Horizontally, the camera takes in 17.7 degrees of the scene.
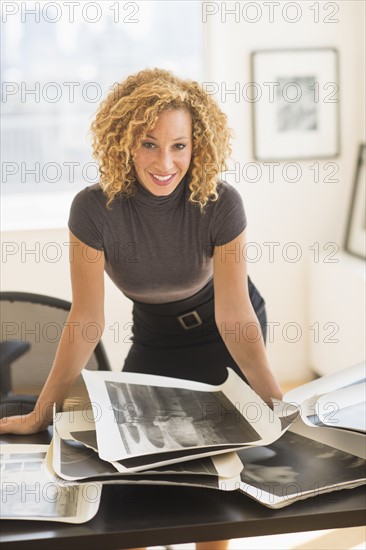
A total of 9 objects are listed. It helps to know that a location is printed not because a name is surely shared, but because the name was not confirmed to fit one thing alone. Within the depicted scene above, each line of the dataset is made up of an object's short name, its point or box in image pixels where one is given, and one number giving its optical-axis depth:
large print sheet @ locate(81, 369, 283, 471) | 1.85
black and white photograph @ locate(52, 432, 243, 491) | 1.80
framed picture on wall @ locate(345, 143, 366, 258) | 4.78
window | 4.78
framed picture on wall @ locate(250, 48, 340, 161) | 4.77
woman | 2.37
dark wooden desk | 1.73
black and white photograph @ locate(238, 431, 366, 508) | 1.80
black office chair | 2.72
